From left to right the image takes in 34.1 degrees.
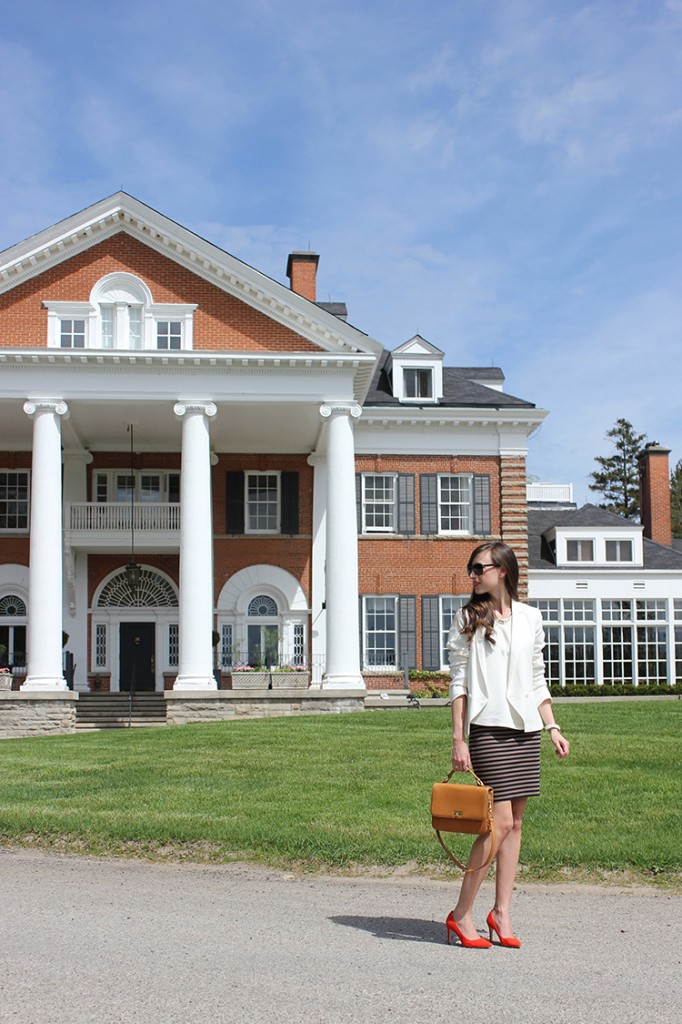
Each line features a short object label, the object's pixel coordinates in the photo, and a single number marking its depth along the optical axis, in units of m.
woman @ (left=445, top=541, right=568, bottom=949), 5.89
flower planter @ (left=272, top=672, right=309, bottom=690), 26.89
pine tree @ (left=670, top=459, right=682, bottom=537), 72.75
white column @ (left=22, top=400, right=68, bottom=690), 25.09
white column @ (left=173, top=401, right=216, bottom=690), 25.42
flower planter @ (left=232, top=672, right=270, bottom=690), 26.48
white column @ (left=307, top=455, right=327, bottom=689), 31.41
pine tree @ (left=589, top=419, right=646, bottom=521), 70.25
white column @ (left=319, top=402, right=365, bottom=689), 25.86
